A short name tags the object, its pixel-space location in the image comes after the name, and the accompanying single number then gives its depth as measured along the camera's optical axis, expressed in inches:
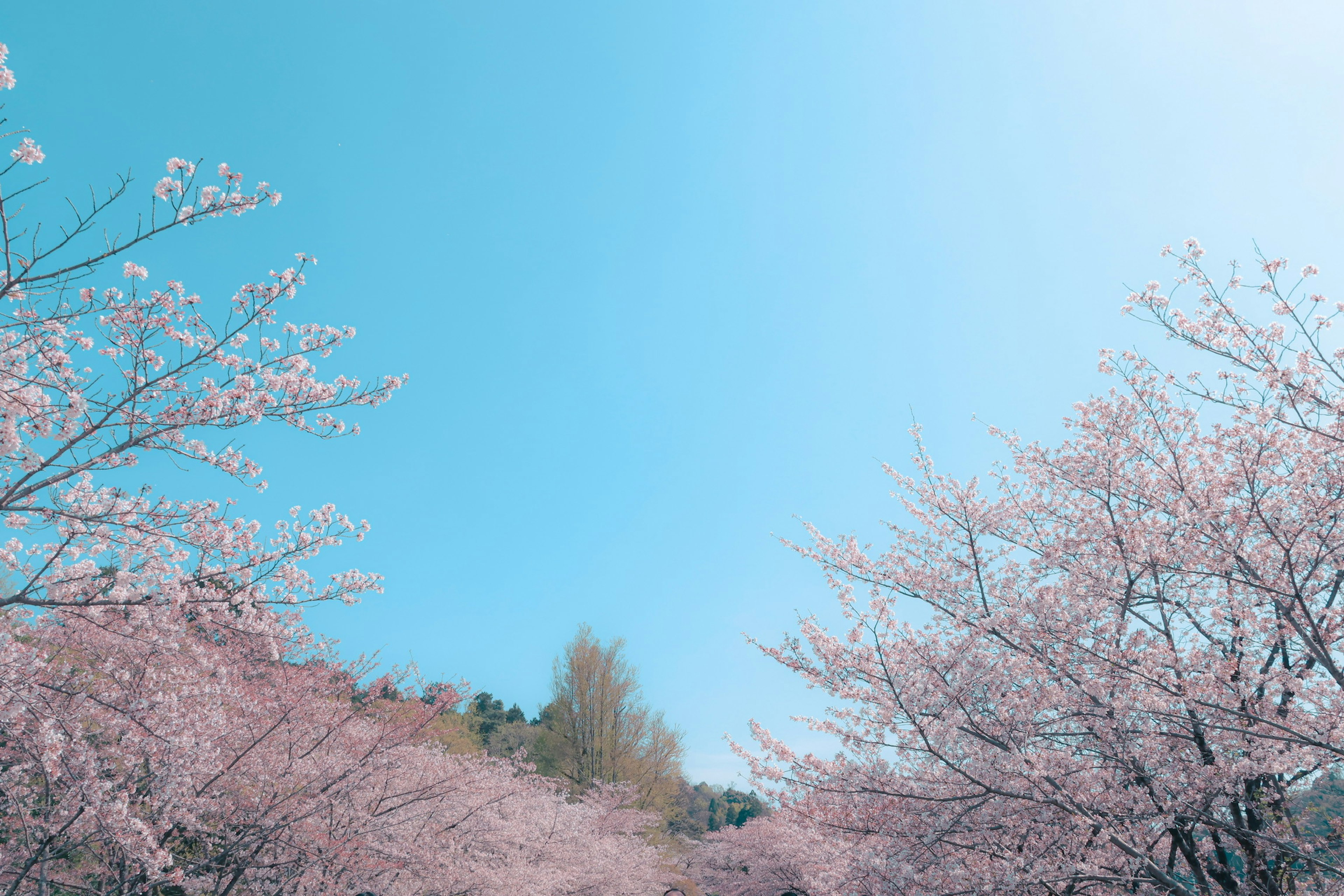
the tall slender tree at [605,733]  1023.6
